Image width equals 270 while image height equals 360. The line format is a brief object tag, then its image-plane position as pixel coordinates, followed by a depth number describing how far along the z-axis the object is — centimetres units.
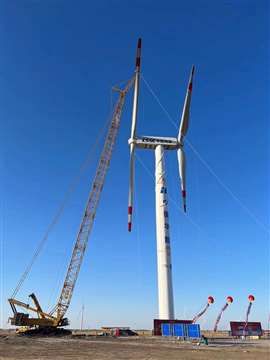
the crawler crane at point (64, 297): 9806
